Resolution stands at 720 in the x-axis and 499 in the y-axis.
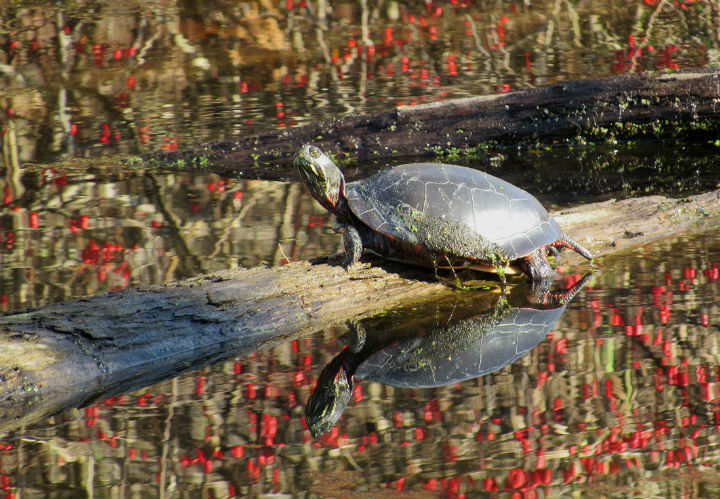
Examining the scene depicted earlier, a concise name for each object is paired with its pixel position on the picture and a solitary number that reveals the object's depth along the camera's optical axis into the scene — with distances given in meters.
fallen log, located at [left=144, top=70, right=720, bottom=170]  16.02
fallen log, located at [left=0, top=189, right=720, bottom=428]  6.98
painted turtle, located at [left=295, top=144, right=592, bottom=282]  9.16
